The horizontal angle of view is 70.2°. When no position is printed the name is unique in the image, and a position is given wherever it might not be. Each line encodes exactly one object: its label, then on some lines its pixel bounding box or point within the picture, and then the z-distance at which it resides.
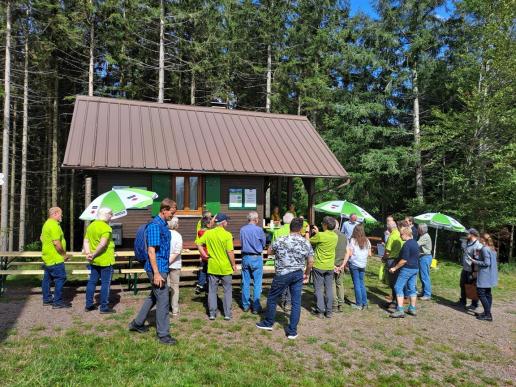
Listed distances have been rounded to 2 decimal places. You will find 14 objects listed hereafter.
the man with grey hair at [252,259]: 6.50
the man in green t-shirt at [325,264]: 6.56
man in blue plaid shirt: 4.88
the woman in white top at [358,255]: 7.18
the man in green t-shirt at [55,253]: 6.37
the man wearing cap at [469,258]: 7.41
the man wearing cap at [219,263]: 6.21
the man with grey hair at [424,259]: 8.33
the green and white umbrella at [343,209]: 10.41
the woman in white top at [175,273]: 6.31
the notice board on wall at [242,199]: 11.66
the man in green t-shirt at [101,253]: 6.08
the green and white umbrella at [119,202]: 7.50
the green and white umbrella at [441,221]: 10.64
